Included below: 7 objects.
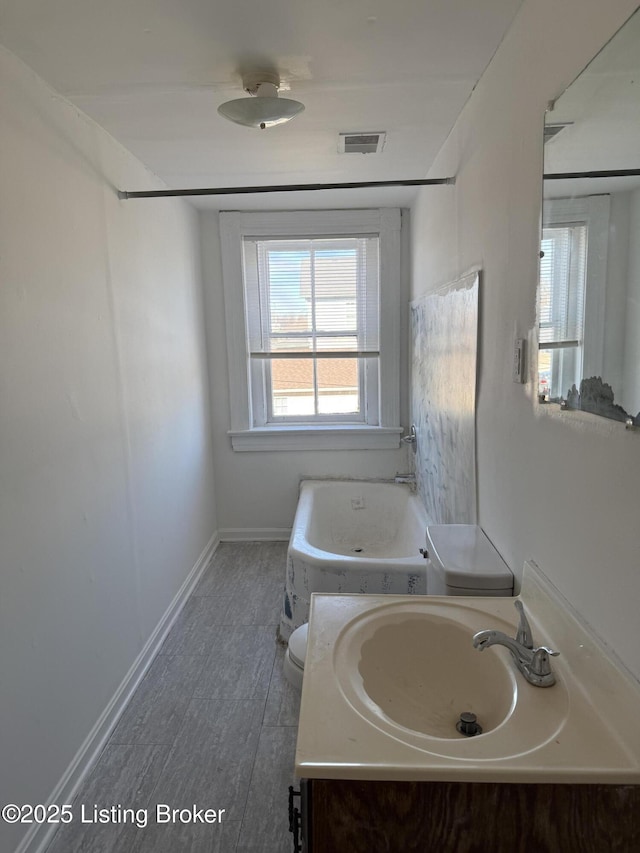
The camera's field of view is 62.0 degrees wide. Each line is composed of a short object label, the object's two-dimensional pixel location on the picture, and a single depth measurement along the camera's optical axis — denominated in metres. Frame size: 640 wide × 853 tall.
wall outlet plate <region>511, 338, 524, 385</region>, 1.41
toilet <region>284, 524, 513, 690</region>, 1.51
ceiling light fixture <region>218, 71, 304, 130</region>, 1.64
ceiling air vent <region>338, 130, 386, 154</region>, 2.23
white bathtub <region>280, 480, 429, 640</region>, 2.33
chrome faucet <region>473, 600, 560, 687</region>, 1.03
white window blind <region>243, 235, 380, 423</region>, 3.58
